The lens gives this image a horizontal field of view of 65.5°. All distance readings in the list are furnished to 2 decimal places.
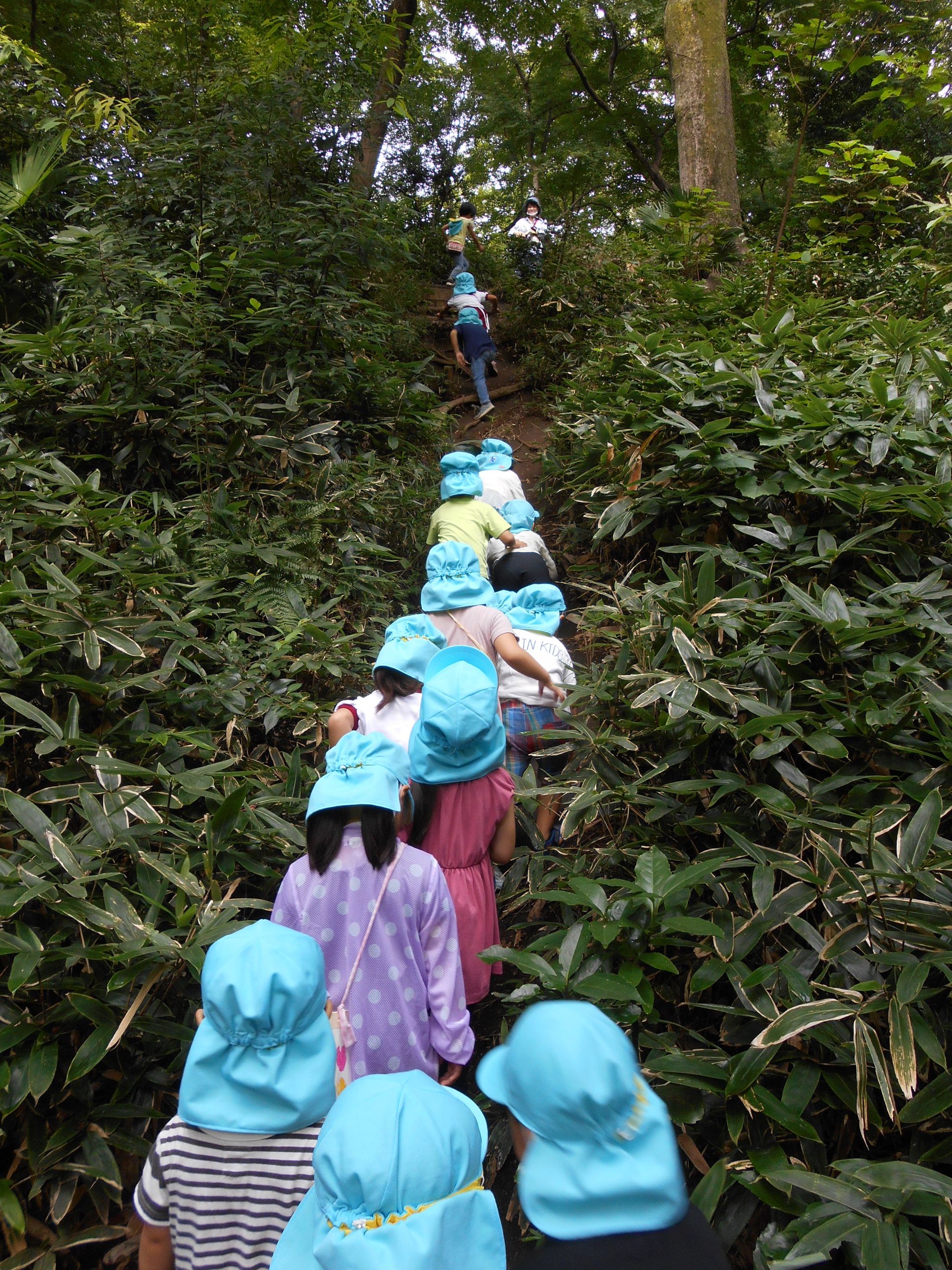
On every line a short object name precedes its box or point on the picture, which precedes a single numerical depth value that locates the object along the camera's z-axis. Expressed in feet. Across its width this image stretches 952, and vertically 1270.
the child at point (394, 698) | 9.34
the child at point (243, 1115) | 4.51
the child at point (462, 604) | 11.35
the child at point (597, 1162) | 3.53
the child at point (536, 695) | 10.37
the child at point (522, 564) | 14.94
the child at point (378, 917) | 6.40
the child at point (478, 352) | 25.90
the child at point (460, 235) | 30.25
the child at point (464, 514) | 15.30
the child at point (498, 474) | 17.71
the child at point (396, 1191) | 3.50
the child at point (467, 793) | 7.51
